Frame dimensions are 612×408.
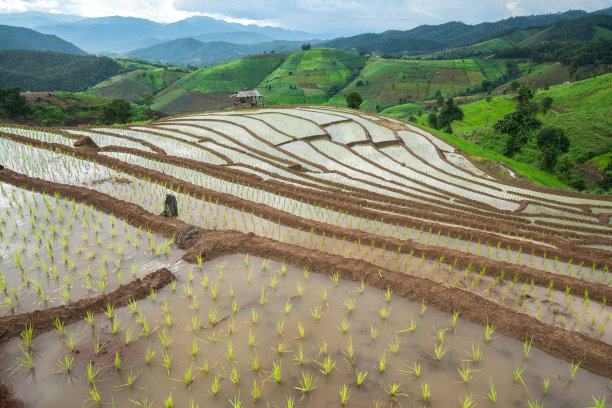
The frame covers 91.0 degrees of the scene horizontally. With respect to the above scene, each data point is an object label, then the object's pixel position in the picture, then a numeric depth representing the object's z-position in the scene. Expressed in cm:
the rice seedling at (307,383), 409
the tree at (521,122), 3672
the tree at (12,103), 5197
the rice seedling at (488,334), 509
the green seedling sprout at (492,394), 403
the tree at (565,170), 3769
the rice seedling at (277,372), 421
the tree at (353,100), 5425
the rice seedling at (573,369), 438
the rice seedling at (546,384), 424
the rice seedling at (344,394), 391
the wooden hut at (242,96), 5413
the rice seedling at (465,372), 432
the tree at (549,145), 3828
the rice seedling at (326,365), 435
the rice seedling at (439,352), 466
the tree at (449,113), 4578
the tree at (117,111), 4925
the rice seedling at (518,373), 440
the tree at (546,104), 5662
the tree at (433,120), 5556
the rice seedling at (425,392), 402
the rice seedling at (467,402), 389
